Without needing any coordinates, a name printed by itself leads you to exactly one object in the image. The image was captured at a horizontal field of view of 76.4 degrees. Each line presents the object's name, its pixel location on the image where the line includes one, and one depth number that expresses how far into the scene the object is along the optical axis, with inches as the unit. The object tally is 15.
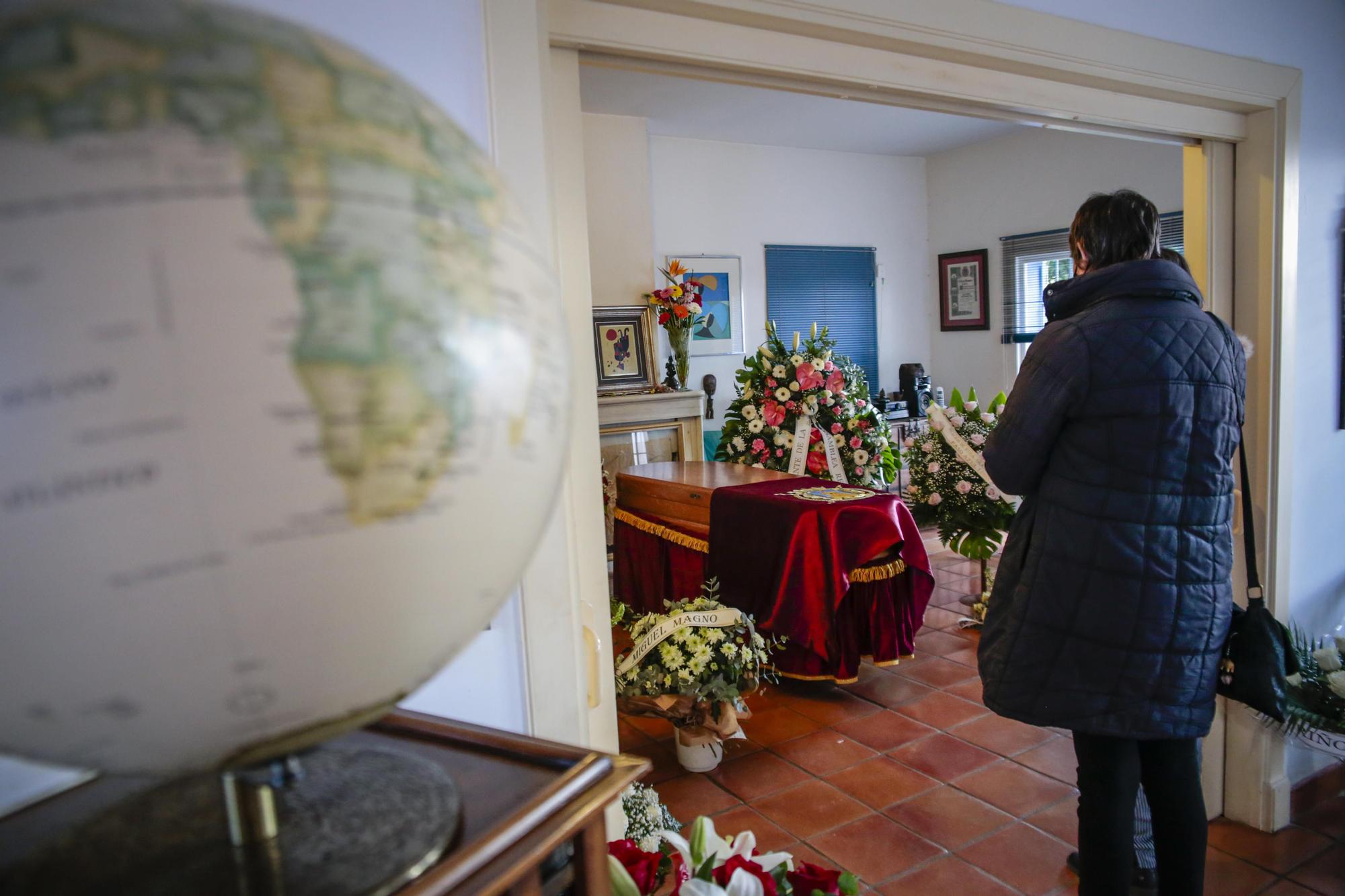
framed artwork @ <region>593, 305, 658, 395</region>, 252.2
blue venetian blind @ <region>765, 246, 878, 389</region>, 304.3
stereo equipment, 296.5
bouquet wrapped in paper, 117.8
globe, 12.9
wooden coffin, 155.9
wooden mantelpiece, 243.0
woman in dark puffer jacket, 67.0
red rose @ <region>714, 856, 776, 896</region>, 32.3
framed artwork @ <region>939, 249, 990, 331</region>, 316.2
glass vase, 262.4
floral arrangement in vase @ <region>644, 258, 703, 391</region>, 260.1
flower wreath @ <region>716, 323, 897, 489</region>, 178.4
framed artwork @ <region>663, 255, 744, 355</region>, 287.3
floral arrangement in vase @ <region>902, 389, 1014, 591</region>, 172.2
